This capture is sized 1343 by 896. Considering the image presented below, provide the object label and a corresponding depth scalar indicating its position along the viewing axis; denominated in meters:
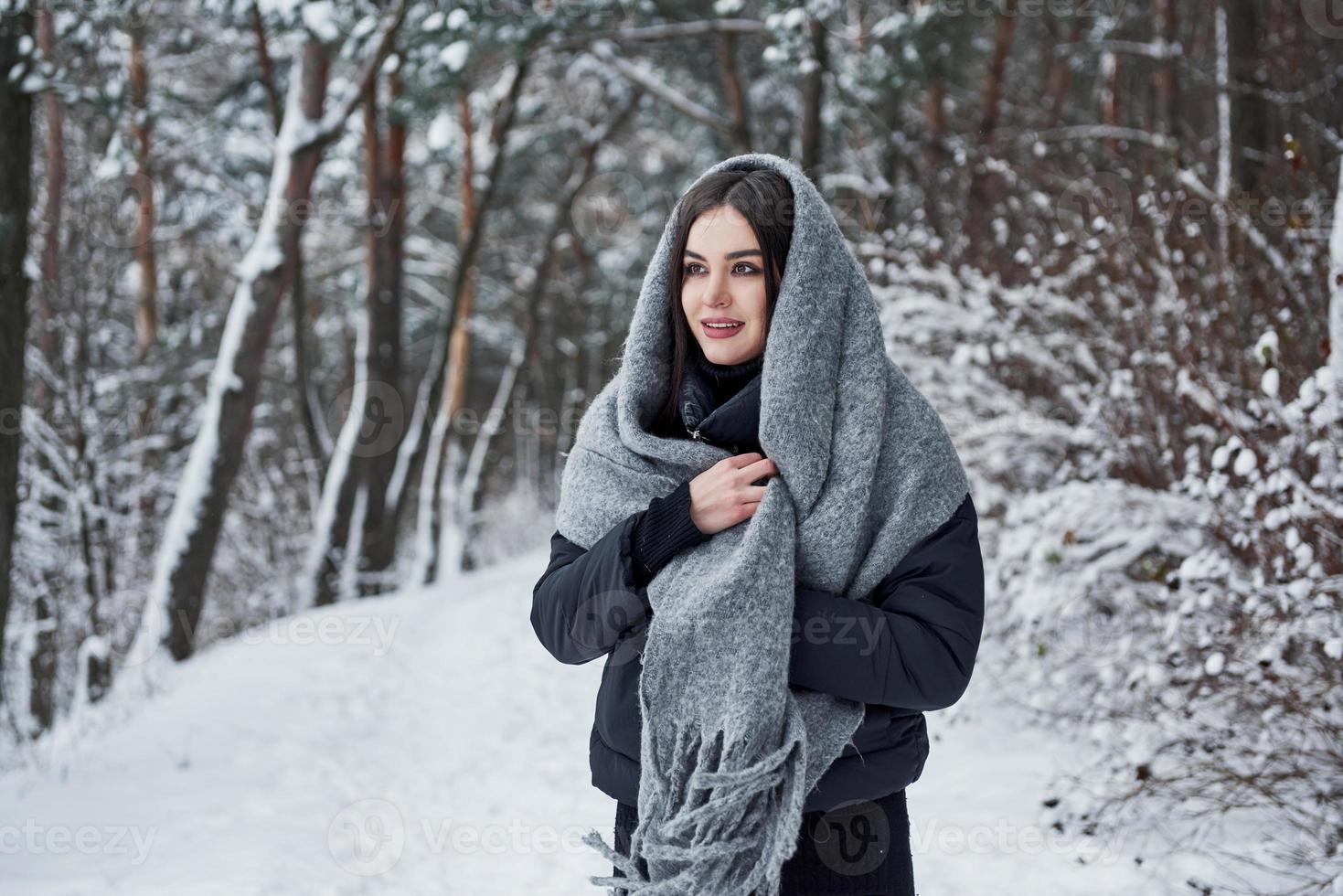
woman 1.57
